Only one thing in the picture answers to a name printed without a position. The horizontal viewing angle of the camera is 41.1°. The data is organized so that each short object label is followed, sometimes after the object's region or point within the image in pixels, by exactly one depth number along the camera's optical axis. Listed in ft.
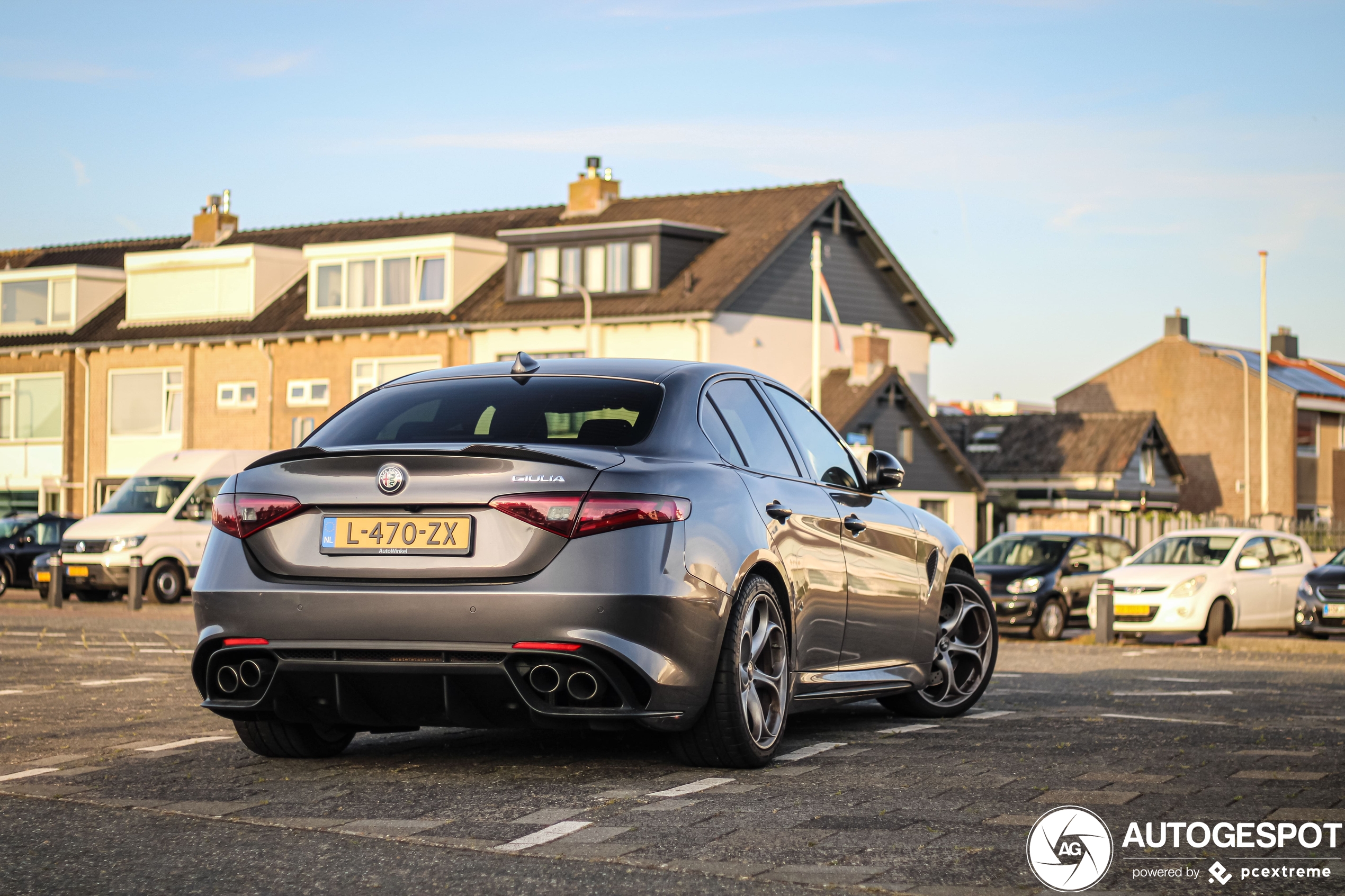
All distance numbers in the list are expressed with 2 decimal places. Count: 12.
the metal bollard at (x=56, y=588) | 88.79
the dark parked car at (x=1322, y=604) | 73.82
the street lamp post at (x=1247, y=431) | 201.67
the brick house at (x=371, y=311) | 148.87
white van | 93.35
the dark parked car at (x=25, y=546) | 108.06
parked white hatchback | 73.15
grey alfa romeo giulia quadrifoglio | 20.36
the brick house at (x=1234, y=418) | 230.27
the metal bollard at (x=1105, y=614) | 72.13
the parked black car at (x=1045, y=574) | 82.64
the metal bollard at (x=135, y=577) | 86.40
